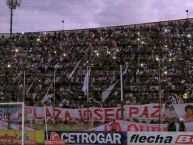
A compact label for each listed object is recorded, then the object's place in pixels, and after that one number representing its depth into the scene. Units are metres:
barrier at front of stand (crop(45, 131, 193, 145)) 24.92
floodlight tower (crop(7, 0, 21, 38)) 55.08
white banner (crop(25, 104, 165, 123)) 28.16
